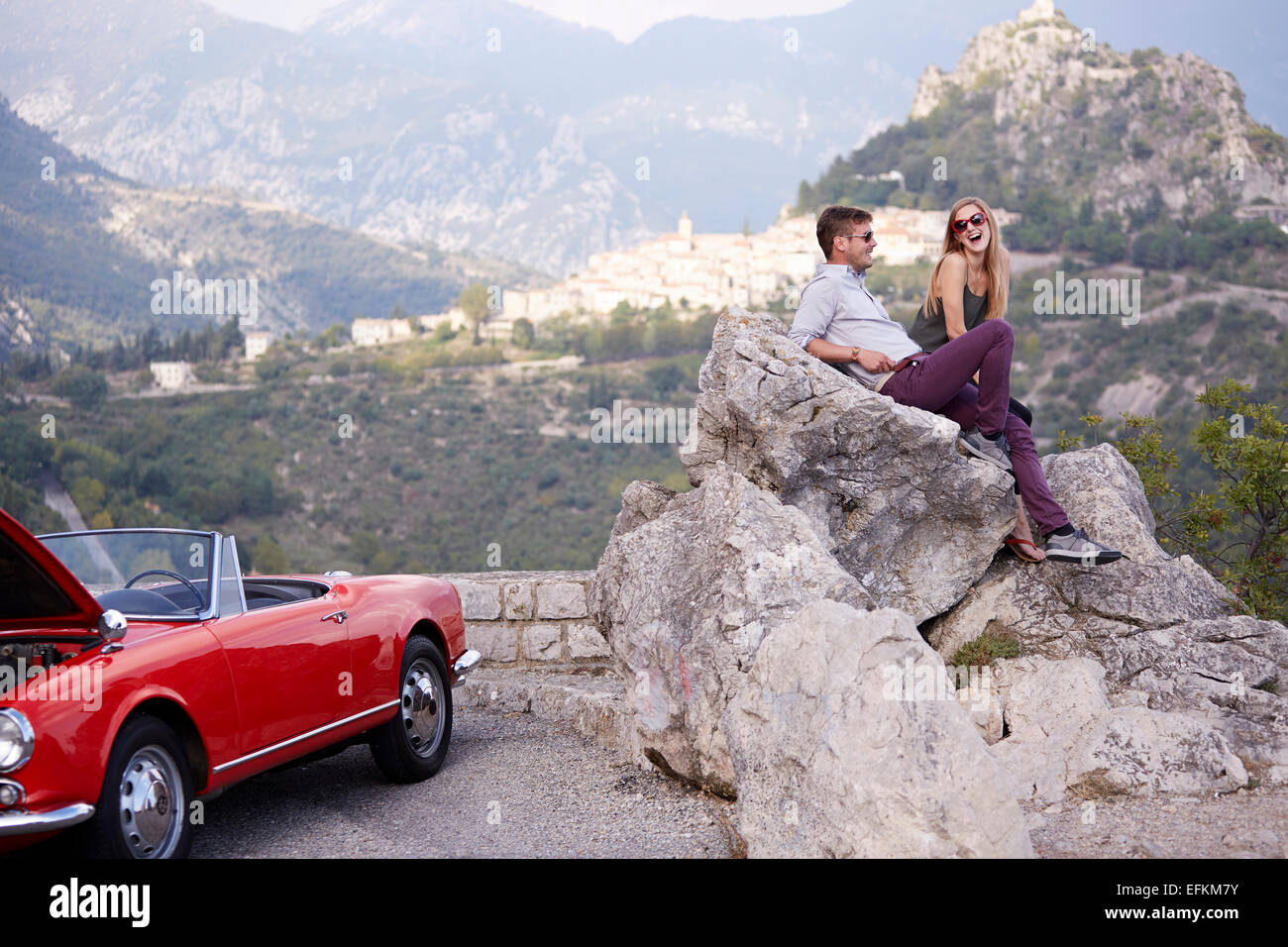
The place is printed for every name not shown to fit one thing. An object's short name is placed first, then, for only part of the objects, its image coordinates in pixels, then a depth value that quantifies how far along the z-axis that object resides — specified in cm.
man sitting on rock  551
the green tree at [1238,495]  739
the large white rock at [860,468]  550
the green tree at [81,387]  5844
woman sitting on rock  582
